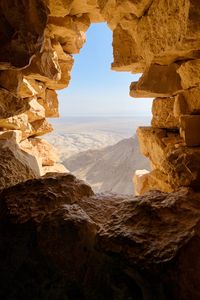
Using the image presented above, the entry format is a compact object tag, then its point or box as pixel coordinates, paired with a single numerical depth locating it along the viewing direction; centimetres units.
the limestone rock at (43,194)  171
